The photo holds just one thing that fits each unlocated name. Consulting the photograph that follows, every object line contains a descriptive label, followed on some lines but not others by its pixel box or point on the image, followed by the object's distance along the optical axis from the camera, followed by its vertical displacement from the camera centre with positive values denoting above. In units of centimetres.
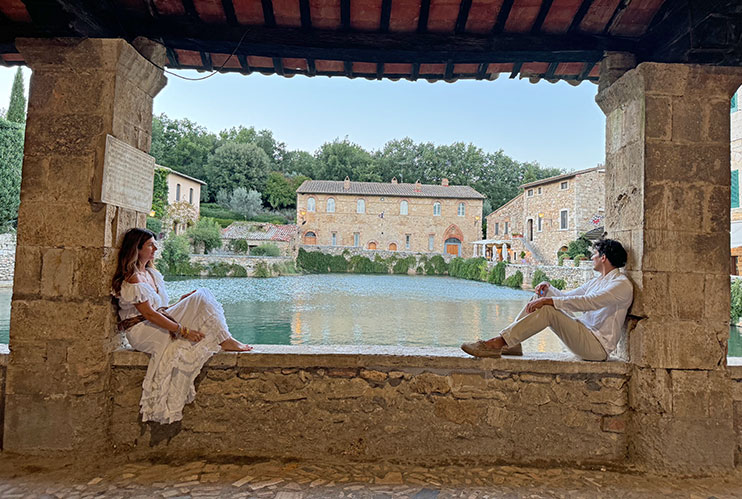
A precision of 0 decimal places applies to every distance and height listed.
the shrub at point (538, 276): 1855 -26
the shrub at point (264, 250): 2356 +59
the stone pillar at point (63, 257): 227 -2
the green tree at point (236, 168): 3331 +733
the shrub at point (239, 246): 2341 +77
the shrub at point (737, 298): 963 -48
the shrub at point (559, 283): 1674 -48
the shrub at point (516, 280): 2104 -53
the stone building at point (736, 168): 962 +255
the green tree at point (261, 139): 4209 +1241
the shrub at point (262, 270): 2116 -47
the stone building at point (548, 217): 2195 +315
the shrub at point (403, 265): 2786 +5
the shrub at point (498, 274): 2255 -28
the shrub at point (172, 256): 1857 +9
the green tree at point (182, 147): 3241 +870
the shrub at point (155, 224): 1902 +149
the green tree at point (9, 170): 1250 +248
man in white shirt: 235 -27
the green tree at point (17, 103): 1766 +640
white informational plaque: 230 +46
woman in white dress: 231 -42
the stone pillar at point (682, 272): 231 +2
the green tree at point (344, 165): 4175 +978
